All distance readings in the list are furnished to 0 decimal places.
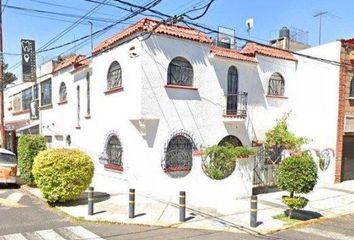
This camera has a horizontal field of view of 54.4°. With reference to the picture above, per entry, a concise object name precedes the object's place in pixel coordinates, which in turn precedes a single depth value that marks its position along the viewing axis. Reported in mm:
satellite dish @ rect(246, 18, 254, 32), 18664
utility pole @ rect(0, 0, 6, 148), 18516
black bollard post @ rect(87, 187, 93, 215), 9992
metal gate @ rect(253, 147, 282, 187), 13623
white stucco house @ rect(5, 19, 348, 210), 13086
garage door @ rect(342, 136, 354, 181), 17297
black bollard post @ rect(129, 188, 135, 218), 9711
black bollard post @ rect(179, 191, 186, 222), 9524
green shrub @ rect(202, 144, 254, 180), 12633
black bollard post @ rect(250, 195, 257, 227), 9141
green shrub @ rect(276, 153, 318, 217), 9641
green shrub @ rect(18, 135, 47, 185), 14476
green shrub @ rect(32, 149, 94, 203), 10906
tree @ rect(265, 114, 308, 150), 15852
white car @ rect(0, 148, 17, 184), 14820
